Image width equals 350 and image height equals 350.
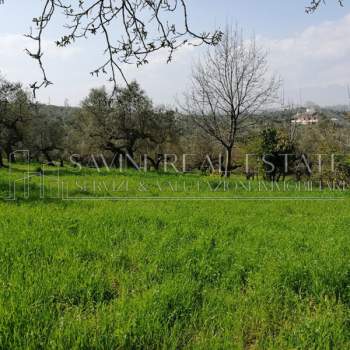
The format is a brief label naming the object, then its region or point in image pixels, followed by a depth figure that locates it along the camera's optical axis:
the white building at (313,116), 54.64
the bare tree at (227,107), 22.58
